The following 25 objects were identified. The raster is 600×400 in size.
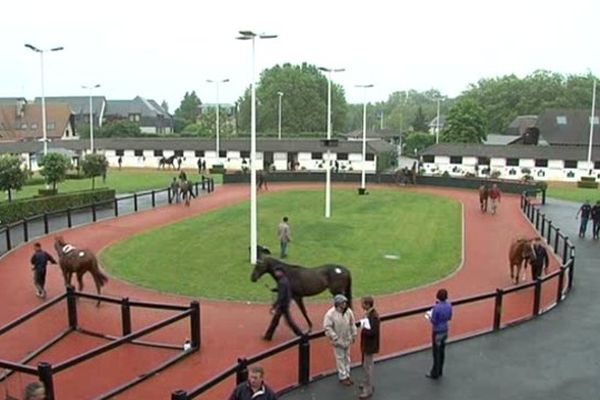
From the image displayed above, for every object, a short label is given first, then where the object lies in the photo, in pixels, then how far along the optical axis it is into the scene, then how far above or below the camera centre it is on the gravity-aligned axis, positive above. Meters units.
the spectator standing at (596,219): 24.74 -3.21
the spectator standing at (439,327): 10.29 -3.26
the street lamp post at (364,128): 37.94 +0.92
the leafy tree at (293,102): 93.38 +6.45
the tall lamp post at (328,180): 29.71 -1.97
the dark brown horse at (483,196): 33.19 -3.00
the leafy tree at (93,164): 39.12 -1.60
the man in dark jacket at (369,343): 9.51 -3.26
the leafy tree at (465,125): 80.25 +2.47
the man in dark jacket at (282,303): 11.70 -3.25
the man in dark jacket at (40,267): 15.25 -3.33
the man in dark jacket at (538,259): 16.34 -3.24
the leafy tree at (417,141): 96.81 +0.24
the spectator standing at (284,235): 19.75 -3.16
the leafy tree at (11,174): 29.38 -1.71
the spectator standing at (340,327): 9.62 -3.05
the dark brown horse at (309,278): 12.41 -2.93
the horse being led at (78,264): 15.12 -3.21
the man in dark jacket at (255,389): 6.61 -2.85
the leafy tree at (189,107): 155.20 +9.18
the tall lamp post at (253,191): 19.22 -1.68
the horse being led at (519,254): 16.81 -3.23
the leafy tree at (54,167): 34.47 -1.57
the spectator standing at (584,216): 25.14 -3.14
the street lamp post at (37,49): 35.56 +5.62
